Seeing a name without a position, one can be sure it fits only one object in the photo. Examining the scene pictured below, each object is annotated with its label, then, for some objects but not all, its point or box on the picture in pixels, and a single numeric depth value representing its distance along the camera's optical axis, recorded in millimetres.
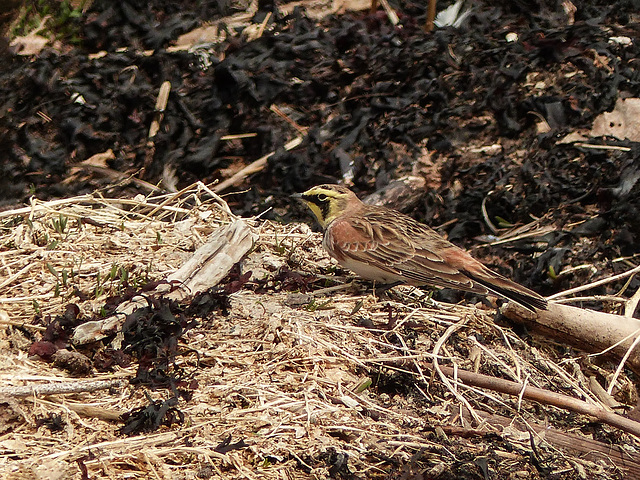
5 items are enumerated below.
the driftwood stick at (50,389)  7445
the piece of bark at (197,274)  8555
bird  10330
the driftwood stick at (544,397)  8031
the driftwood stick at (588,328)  9562
